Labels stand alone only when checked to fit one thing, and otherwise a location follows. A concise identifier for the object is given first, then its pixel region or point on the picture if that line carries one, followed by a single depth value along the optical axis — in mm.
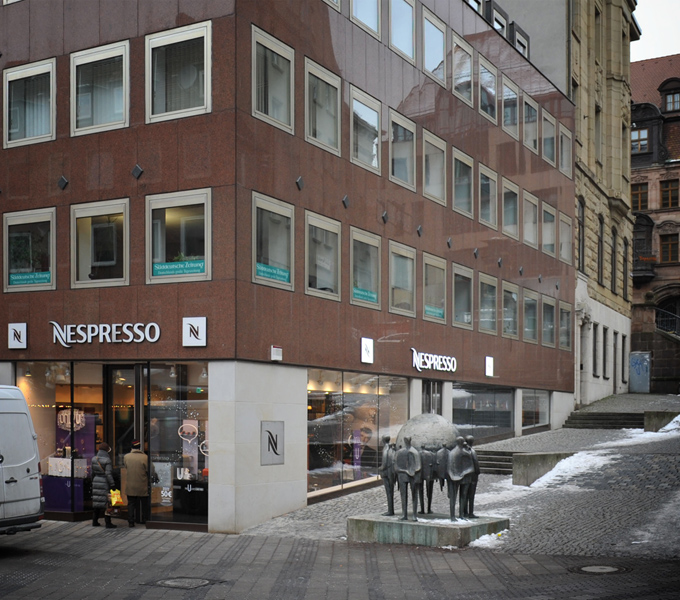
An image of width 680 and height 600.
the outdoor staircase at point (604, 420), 36656
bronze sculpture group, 17391
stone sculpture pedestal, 16734
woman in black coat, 20500
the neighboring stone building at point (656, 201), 73312
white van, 16688
